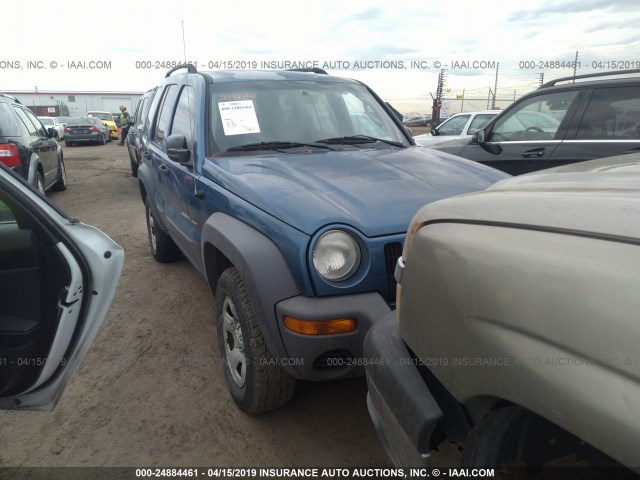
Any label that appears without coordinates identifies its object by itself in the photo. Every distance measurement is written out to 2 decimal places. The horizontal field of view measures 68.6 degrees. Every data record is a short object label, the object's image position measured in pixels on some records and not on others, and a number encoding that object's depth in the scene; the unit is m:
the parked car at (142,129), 5.19
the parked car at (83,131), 20.52
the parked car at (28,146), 5.88
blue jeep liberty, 2.05
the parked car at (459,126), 9.85
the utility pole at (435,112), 16.27
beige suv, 0.84
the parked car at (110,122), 25.58
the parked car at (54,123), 22.36
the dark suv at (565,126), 4.18
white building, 48.91
